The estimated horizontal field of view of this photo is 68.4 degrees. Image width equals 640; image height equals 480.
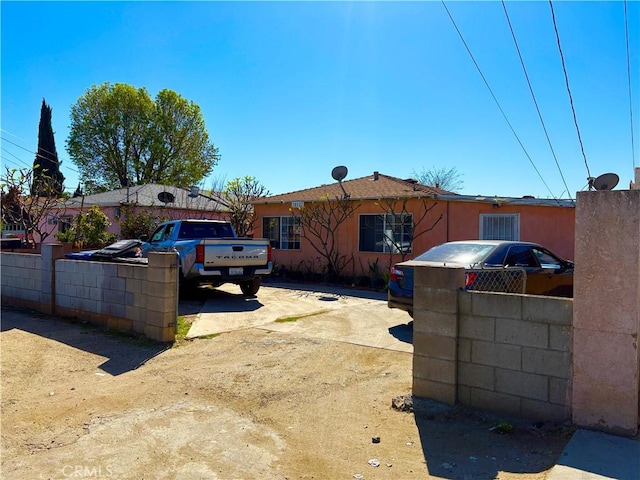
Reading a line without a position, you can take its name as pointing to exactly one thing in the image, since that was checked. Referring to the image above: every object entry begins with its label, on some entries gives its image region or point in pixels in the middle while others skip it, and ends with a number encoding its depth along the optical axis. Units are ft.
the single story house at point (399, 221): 40.88
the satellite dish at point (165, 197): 70.23
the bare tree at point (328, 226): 51.43
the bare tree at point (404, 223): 45.96
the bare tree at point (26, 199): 55.62
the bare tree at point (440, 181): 142.11
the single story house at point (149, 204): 68.13
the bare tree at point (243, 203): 61.46
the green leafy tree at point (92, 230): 56.24
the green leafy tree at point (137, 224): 61.57
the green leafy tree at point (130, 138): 114.93
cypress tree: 125.49
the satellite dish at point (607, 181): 37.14
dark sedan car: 25.23
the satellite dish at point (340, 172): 54.24
